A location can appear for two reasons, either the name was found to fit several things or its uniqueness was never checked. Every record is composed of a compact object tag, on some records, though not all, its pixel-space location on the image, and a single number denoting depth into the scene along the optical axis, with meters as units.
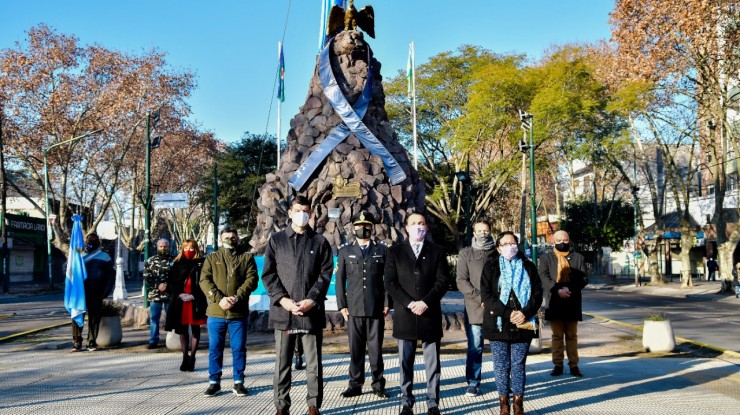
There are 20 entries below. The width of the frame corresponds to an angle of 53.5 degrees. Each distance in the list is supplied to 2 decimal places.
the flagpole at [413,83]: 22.99
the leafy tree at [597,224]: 47.88
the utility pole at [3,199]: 31.48
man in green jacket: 7.52
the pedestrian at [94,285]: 11.41
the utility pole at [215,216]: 32.77
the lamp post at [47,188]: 30.94
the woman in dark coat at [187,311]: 8.96
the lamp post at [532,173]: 20.53
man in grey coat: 7.26
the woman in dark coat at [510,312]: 6.38
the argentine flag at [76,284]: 11.23
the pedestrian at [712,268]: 42.16
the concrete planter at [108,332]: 11.99
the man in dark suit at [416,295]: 6.63
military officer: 7.43
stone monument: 17.55
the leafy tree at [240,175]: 38.47
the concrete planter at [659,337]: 11.23
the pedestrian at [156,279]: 11.65
